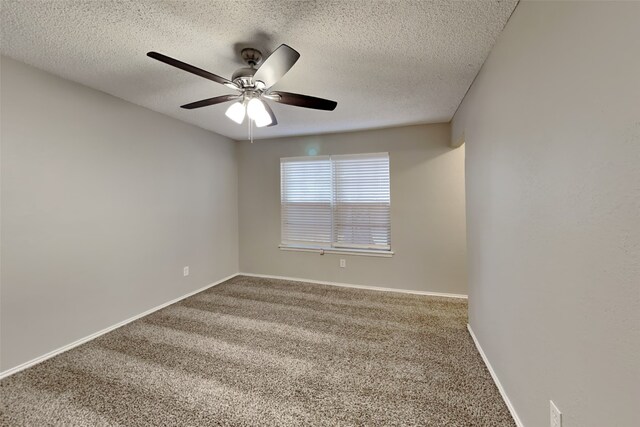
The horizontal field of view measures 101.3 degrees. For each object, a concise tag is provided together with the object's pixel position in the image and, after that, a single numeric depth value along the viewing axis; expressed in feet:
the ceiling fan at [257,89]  5.00
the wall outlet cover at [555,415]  3.60
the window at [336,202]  12.69
